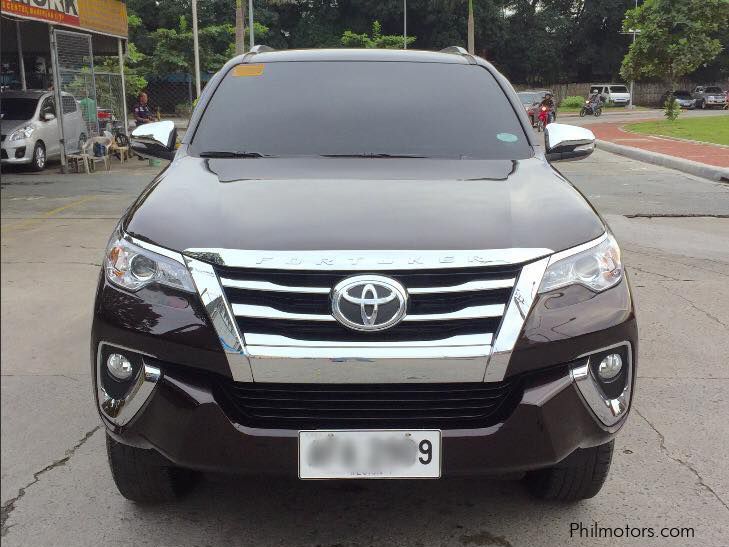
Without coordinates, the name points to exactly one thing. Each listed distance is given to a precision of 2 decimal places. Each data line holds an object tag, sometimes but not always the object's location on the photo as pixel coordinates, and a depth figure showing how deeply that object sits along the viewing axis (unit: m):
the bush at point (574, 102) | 53.47
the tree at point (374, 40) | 52.04
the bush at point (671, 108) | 29.55
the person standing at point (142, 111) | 21.17
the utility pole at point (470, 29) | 42.47
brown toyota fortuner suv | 2.36
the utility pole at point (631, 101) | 52.26
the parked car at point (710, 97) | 50.44
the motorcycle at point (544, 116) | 28.27
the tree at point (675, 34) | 29.19
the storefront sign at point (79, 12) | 13.99
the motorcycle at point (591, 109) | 42.88
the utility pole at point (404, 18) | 51.38
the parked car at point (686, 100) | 50.62
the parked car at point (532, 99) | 34.15
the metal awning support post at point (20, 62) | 19.00
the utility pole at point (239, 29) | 28.93
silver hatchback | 15.82
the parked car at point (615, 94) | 53.88
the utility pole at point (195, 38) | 28.16
